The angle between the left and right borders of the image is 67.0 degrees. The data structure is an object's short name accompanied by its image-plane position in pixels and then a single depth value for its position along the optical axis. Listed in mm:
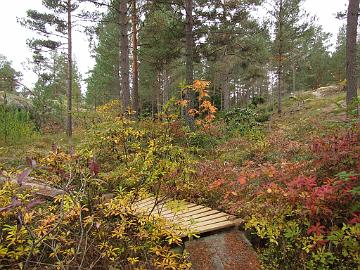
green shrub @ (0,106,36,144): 7930
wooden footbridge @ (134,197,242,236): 3315
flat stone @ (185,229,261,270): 2846
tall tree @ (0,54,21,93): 49781
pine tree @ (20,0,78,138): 14414
